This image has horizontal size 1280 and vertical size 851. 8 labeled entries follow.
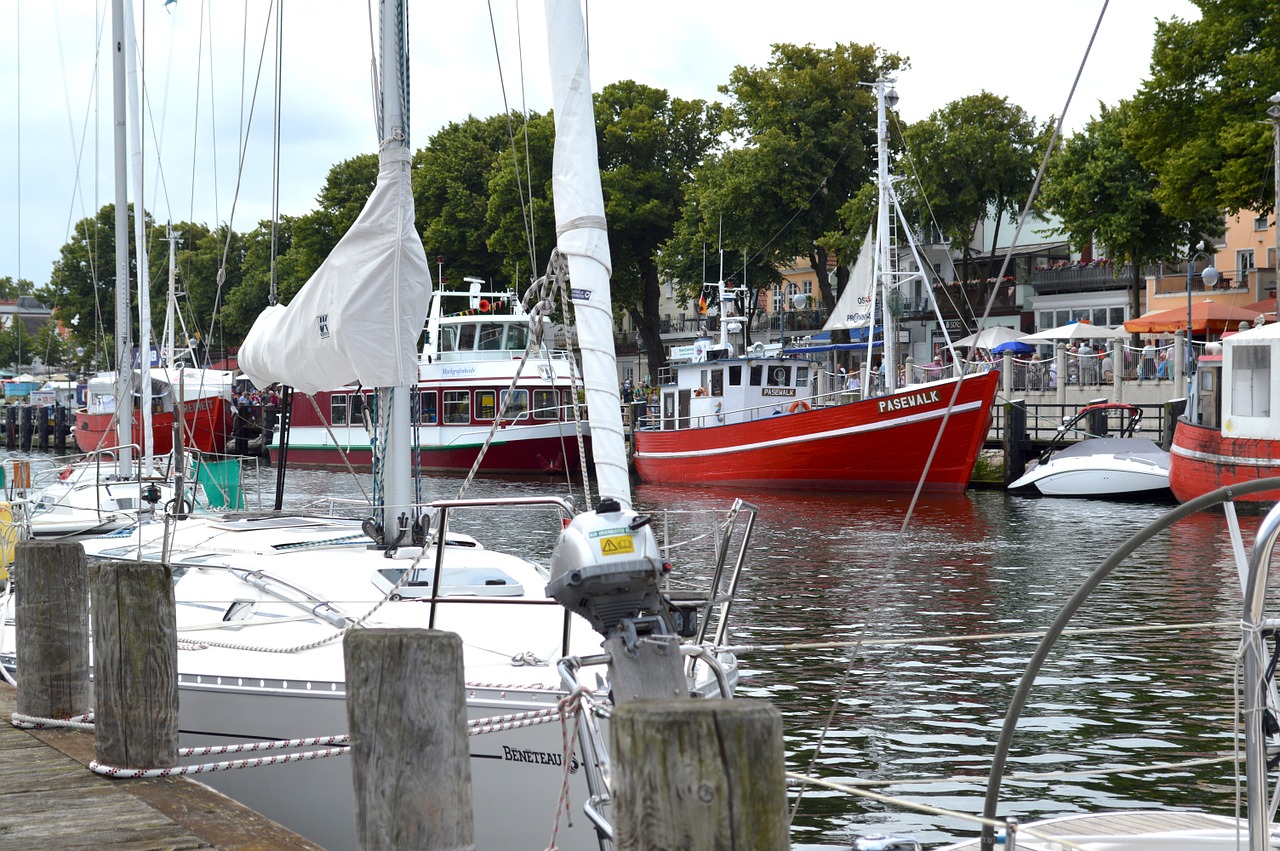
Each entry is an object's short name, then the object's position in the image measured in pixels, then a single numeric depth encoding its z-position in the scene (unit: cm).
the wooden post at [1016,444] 3064
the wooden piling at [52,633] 659
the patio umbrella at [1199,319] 3431
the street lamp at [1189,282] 3084
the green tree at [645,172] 5128
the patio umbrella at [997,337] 4428
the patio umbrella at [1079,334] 4050
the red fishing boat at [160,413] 3784
